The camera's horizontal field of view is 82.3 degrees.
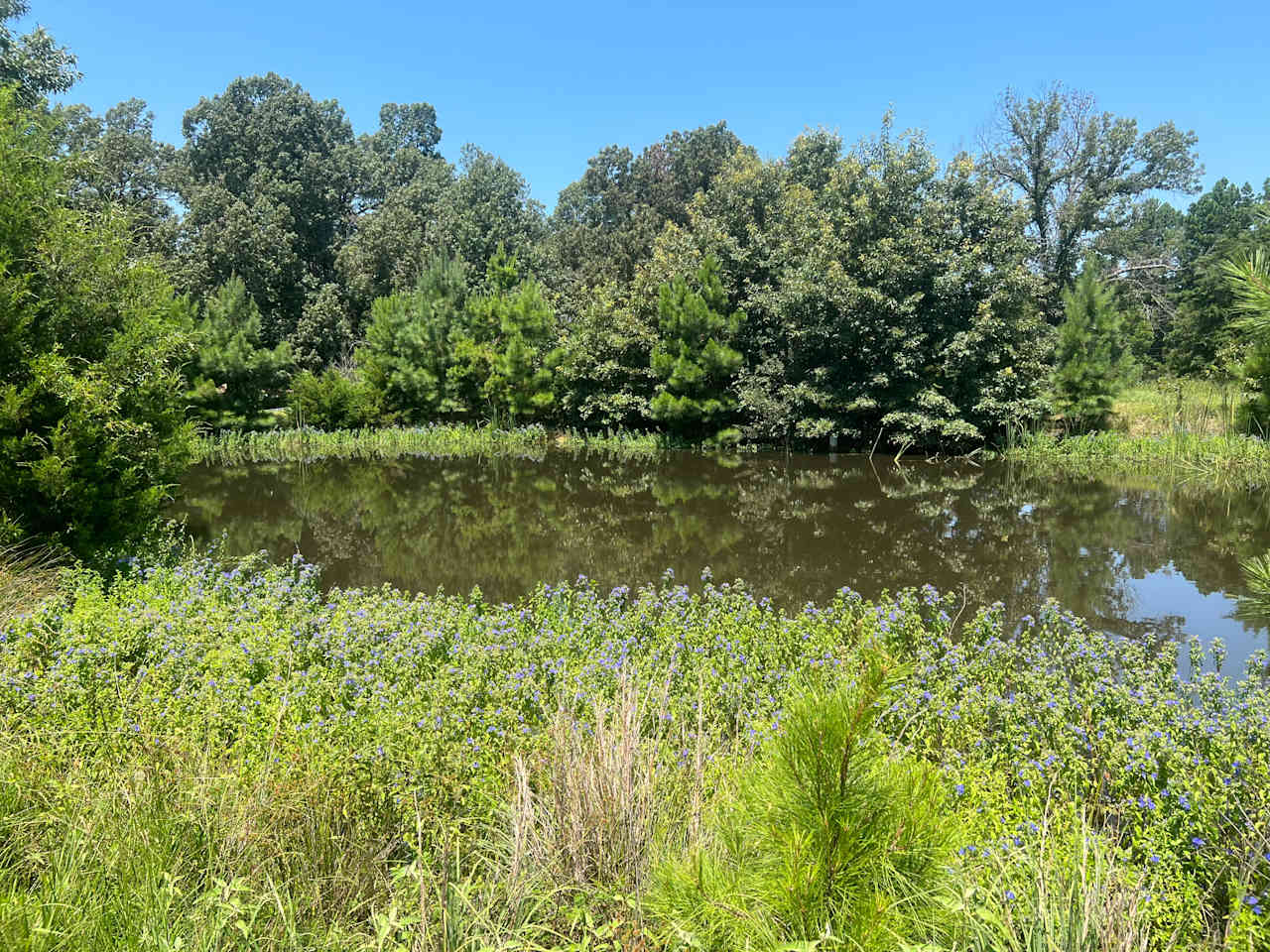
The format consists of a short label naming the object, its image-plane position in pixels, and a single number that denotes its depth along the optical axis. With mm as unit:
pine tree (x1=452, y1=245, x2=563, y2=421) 22531
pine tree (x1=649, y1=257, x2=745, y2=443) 19938
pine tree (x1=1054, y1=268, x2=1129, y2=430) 18453
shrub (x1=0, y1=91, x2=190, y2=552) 6332
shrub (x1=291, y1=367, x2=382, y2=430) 22141
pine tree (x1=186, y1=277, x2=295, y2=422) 20688
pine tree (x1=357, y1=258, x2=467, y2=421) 23422
